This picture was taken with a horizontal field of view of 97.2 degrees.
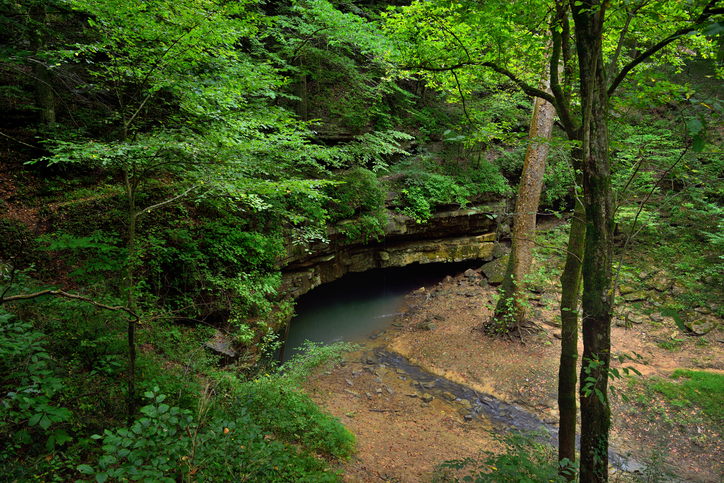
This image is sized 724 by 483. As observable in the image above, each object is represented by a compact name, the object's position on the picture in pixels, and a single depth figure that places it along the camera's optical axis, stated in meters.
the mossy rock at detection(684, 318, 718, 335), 9.45
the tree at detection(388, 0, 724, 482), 3.01
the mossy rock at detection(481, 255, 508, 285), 13.63
